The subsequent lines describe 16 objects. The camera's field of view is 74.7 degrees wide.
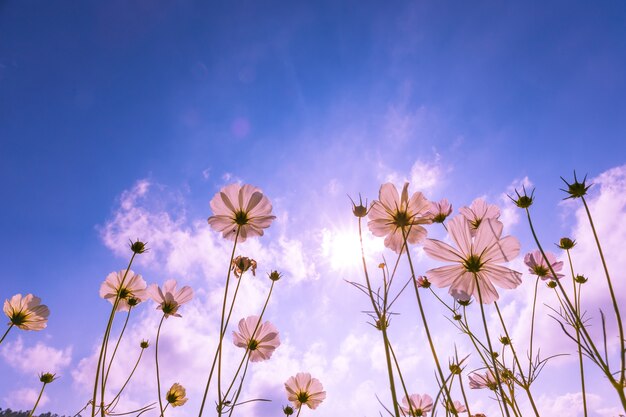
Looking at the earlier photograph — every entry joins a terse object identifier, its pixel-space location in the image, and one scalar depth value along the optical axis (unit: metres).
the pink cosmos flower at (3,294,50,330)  0.56
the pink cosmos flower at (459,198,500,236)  0.45
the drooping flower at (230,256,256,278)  0.53
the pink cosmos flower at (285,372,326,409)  0.64
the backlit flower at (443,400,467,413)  0.67
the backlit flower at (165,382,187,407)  0.61
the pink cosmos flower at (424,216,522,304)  0.34
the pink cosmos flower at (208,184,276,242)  0.47
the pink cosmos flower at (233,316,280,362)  0.56
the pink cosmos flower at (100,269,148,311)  0.54
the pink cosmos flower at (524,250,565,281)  0.55
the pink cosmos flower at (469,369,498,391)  0.66
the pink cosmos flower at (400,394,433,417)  0.67
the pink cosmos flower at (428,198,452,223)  0.57
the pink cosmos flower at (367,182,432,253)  0.37
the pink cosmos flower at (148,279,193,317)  0.54
